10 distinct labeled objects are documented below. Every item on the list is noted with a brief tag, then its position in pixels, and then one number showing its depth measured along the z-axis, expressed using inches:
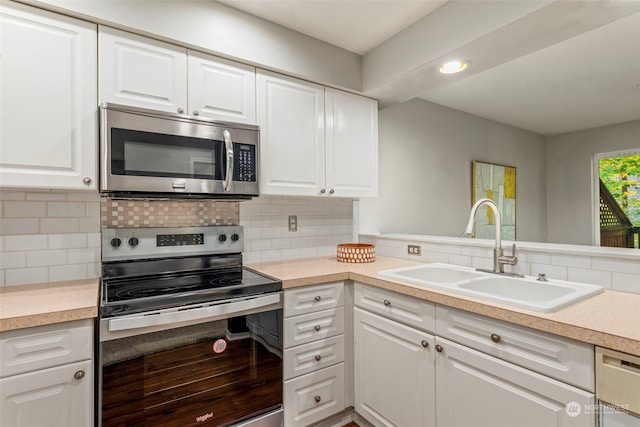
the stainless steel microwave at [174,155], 56.7
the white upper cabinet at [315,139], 75.9
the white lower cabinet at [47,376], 41.9
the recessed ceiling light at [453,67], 72.2
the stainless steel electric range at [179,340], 48.7
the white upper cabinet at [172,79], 58.8
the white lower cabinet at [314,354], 65.1
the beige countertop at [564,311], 36.4
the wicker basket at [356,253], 85.4
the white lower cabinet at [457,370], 39.7
